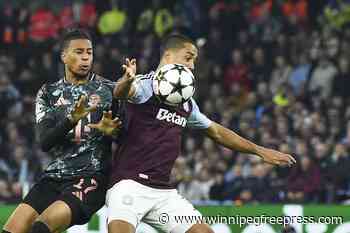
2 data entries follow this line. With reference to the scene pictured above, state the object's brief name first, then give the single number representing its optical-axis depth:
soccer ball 18.47
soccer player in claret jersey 18.56
